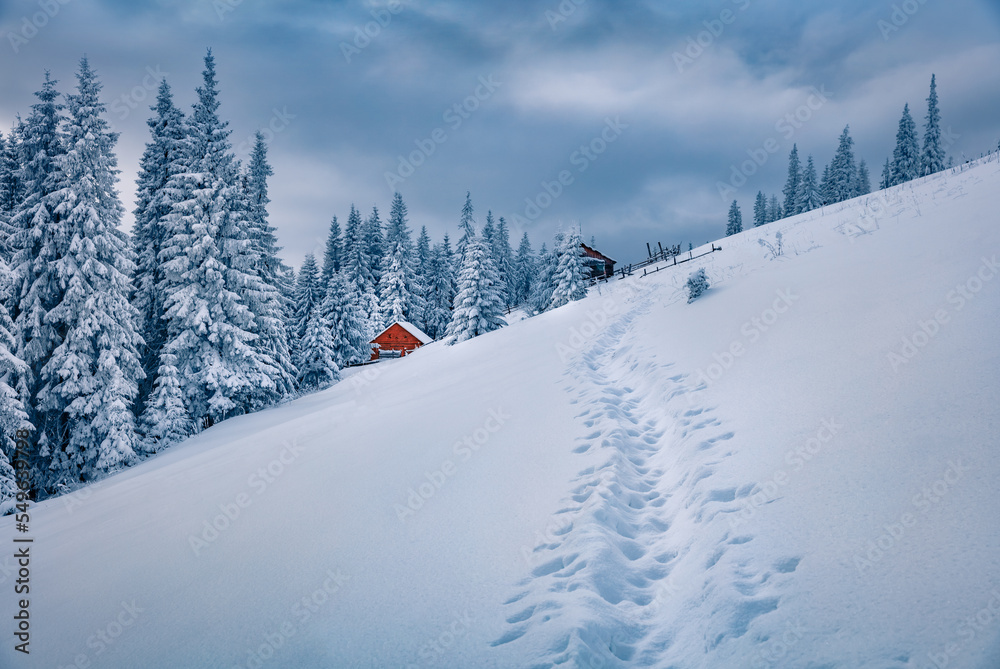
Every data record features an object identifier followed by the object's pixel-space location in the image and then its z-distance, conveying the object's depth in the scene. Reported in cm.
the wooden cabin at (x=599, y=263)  5691
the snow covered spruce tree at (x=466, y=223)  5517
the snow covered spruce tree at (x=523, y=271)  7856
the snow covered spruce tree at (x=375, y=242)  6186
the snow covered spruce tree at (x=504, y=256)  6838
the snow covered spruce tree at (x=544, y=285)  4971
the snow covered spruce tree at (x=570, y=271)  3925
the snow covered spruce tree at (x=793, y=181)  6431
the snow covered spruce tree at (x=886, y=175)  5466
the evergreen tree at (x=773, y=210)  7817
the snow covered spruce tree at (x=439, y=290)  6166
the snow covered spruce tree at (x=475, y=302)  3616
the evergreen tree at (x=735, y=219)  7608
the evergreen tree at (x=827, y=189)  5999
